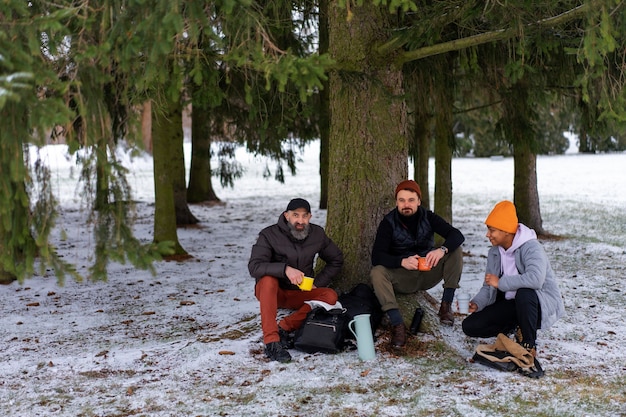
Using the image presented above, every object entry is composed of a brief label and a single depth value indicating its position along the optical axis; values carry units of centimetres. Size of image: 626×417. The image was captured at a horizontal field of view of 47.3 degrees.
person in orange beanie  476
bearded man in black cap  512
